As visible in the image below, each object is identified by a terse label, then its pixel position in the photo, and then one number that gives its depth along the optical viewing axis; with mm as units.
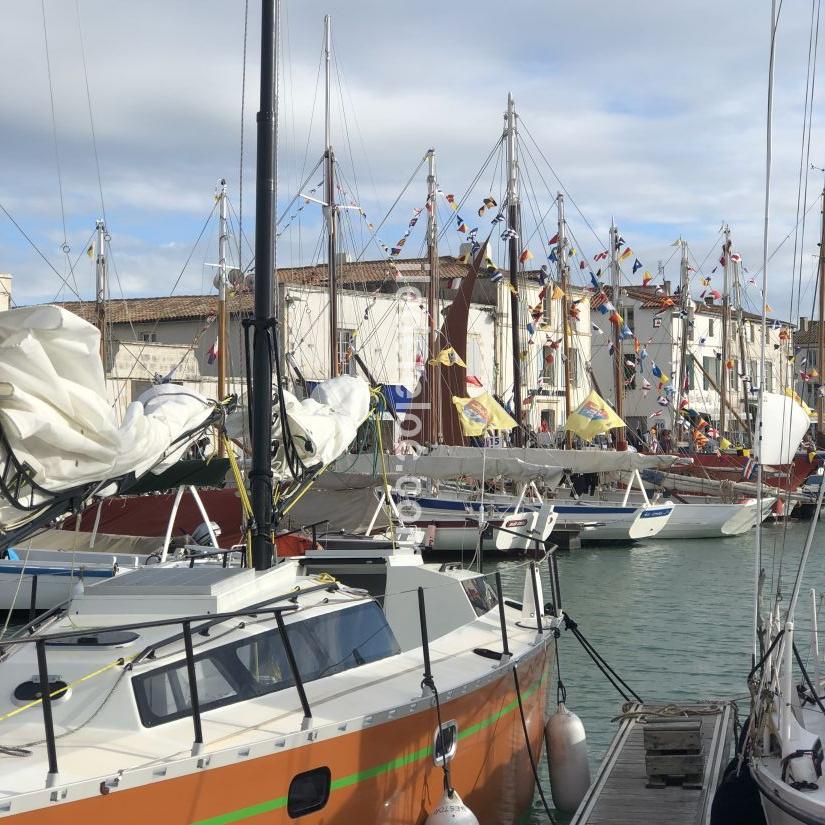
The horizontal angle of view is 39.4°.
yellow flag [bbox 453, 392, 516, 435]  32875
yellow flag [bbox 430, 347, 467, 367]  33719
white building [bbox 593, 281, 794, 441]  67125
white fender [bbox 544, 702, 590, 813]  11406
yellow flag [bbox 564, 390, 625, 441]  36156
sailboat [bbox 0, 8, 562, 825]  6973
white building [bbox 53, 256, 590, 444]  40750
